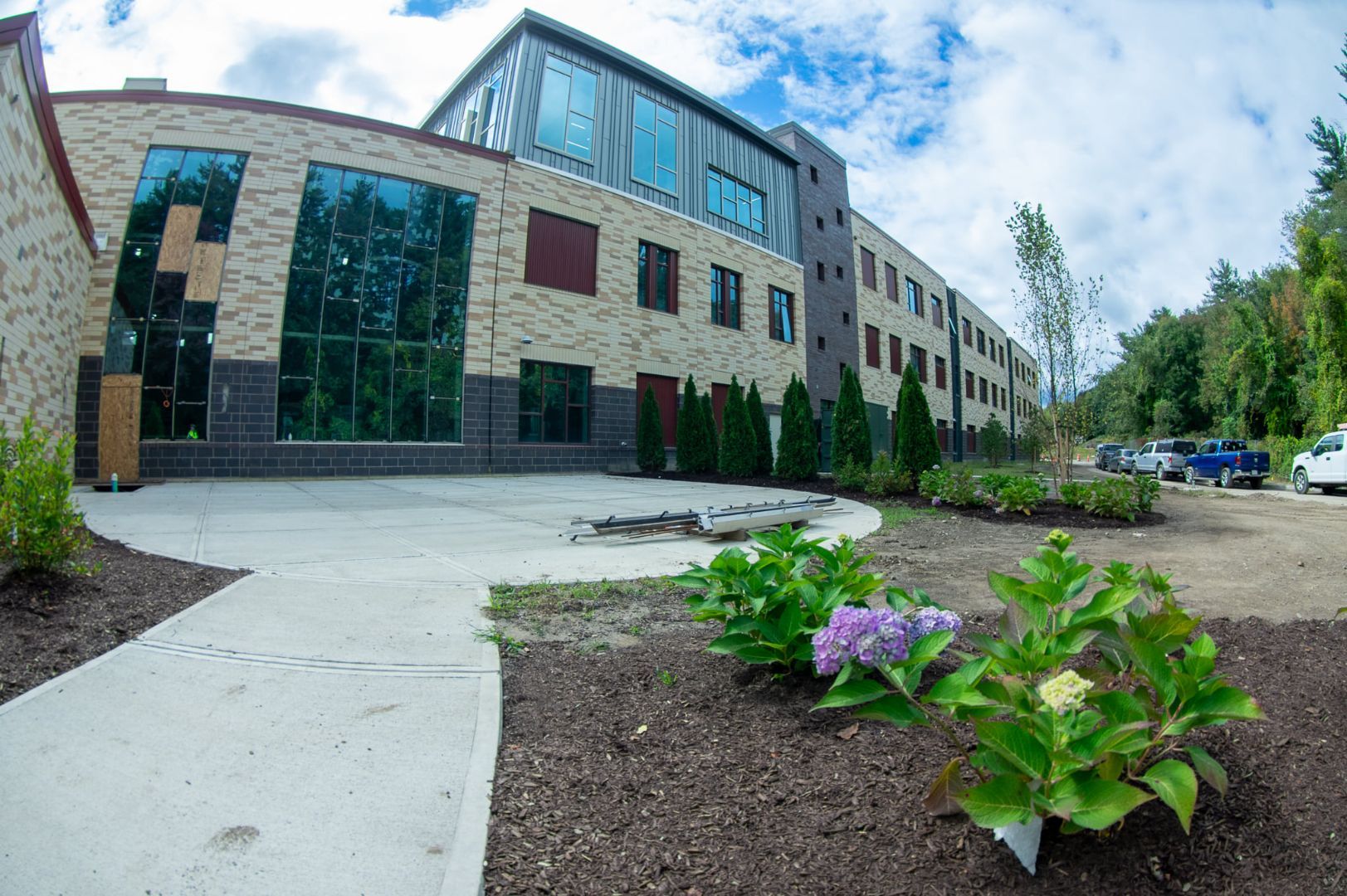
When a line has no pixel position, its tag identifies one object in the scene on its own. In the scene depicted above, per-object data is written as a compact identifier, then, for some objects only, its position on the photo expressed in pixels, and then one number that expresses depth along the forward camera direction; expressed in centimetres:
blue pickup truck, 2259
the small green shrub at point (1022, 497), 994
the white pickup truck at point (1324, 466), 1847
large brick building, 1362
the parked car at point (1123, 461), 3186
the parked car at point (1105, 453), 3906
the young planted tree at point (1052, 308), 1230
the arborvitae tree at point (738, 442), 1822
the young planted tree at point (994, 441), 3447
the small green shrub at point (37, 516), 353
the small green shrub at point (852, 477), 1369
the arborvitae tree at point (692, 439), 1955
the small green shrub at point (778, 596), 271
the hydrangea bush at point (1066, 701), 148
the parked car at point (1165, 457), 2697
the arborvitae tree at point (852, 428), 1454
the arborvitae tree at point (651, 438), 1967
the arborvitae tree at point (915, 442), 1280
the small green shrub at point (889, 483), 1255
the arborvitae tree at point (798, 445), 1648
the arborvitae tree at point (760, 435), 1836
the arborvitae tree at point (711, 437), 1956
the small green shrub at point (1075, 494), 1019
